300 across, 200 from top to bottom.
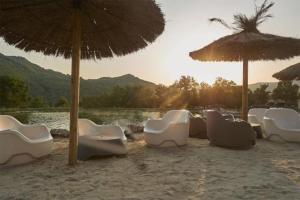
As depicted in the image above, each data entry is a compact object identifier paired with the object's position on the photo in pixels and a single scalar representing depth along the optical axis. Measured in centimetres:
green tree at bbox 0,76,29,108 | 3741
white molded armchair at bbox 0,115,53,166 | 435
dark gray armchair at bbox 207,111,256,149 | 596
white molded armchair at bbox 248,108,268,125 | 860
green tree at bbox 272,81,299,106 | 3453
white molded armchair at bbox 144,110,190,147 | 602
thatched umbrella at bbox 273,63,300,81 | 882
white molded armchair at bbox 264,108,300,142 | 706
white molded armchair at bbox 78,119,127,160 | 491
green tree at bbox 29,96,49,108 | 3810
